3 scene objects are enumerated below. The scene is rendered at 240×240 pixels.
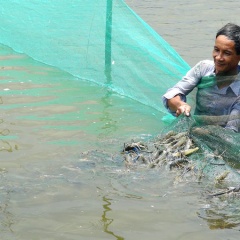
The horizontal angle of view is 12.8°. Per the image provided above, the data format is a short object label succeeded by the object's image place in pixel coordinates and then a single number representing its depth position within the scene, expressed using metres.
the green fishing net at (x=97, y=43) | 10.53
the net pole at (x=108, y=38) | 11.28
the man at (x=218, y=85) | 8.11
